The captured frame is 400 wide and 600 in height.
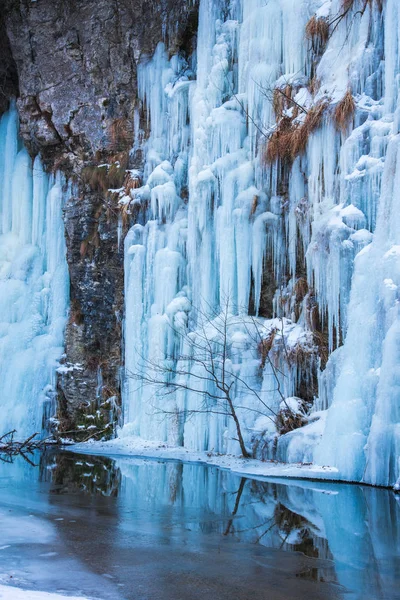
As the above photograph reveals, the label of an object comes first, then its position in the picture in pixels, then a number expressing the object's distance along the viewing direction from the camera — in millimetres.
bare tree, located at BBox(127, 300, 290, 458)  12070
